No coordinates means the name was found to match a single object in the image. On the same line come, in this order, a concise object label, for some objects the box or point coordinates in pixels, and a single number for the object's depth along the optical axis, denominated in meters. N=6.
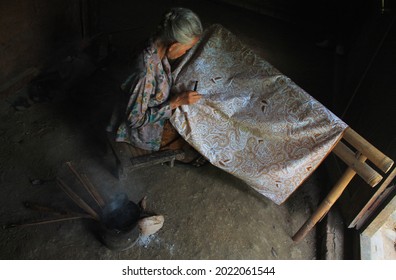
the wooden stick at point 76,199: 2.53
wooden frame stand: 2.10
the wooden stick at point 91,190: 2.60
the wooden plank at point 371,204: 2.50
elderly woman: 2.16
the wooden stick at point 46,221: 2.51
